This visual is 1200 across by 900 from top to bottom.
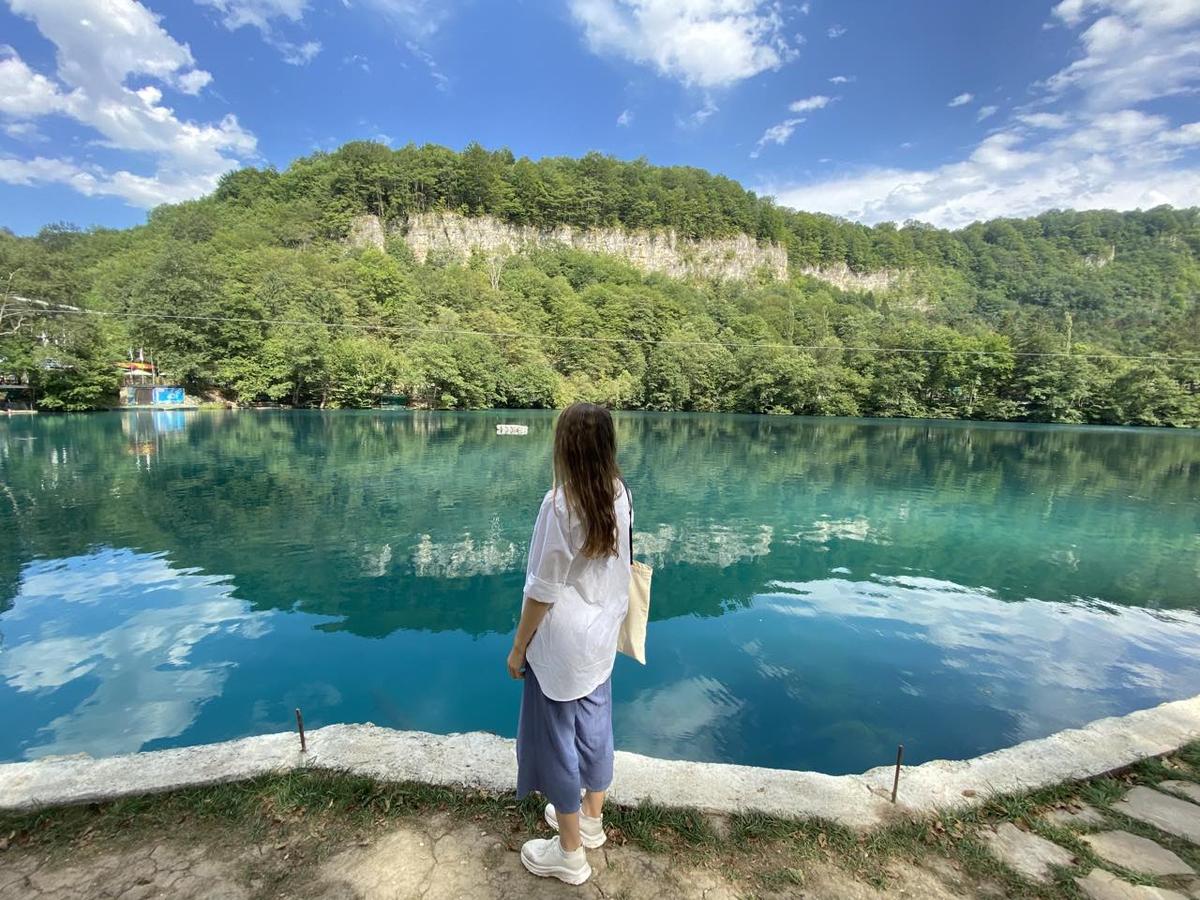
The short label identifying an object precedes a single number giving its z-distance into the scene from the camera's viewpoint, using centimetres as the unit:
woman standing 194
